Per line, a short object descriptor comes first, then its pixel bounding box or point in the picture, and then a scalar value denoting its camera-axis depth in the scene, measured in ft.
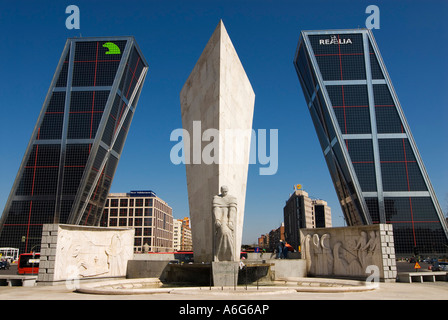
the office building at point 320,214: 369.30
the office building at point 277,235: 442.42
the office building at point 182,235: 446.60
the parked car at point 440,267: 74.72
